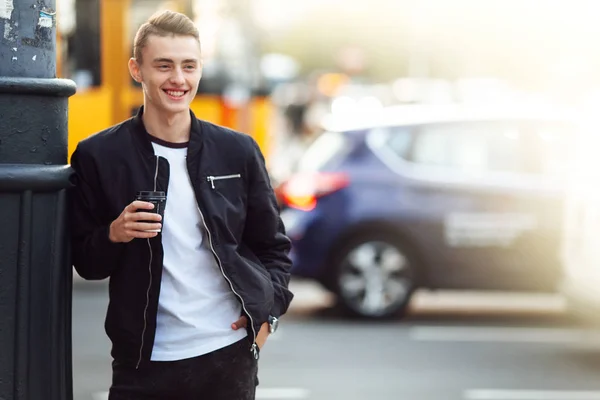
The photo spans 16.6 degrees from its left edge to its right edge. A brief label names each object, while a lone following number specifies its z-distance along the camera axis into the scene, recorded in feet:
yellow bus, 67.29
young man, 16.39
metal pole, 15.55
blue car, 53.31
